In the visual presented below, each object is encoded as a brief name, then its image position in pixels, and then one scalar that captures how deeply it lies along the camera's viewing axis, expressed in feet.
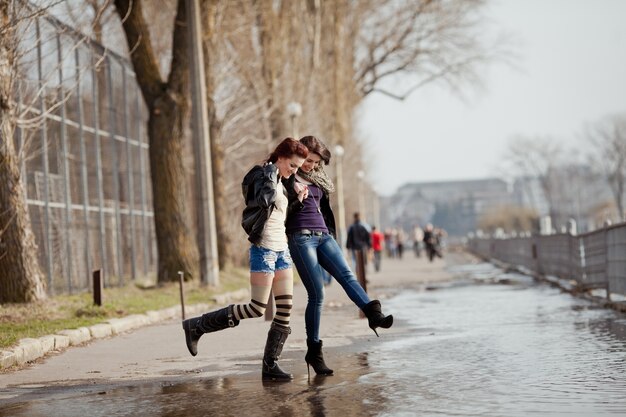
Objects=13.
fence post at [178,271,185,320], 54.19
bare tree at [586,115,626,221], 329.72
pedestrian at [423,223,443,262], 174.50
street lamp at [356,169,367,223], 242.91
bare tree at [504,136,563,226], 378.94
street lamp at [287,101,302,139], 109.19
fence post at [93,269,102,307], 57.16
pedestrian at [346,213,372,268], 100.22
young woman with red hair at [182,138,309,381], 30.76
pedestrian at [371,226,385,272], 134.50
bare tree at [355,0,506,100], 159.74
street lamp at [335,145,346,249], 150.45
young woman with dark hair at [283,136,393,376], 31.76
